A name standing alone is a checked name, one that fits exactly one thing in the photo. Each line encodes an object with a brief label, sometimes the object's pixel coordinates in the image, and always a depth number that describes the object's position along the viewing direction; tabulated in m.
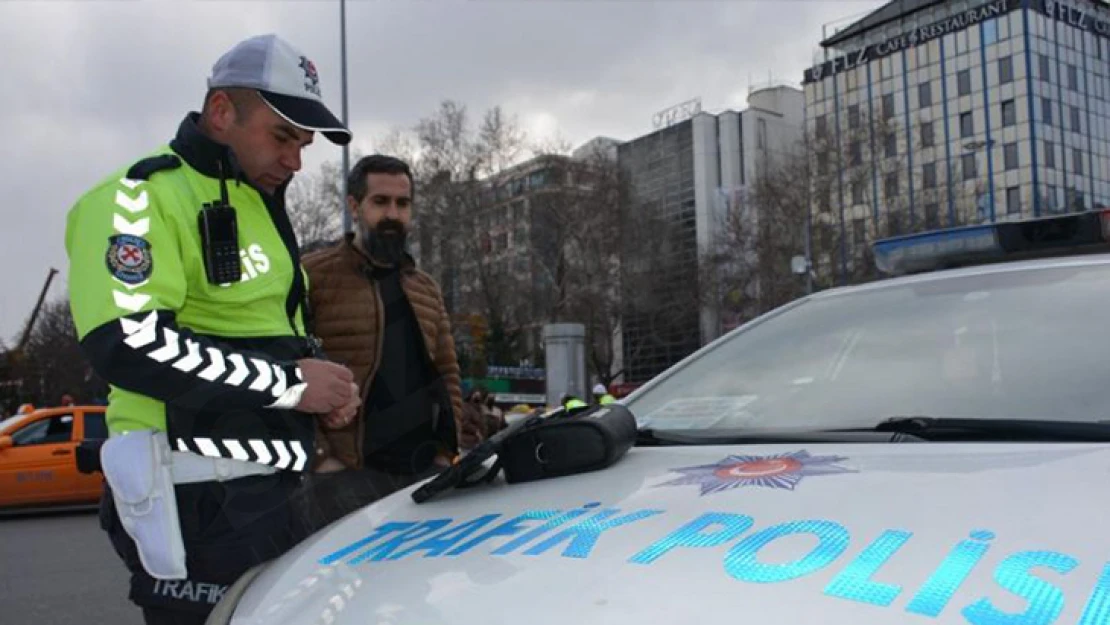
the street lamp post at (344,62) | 16.09
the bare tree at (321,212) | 38.47
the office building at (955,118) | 38.84
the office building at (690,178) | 49.59
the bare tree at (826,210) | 38.81
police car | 1.11
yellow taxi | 11.01
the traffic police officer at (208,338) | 1.78
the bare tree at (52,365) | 53.97
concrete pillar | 17.61
